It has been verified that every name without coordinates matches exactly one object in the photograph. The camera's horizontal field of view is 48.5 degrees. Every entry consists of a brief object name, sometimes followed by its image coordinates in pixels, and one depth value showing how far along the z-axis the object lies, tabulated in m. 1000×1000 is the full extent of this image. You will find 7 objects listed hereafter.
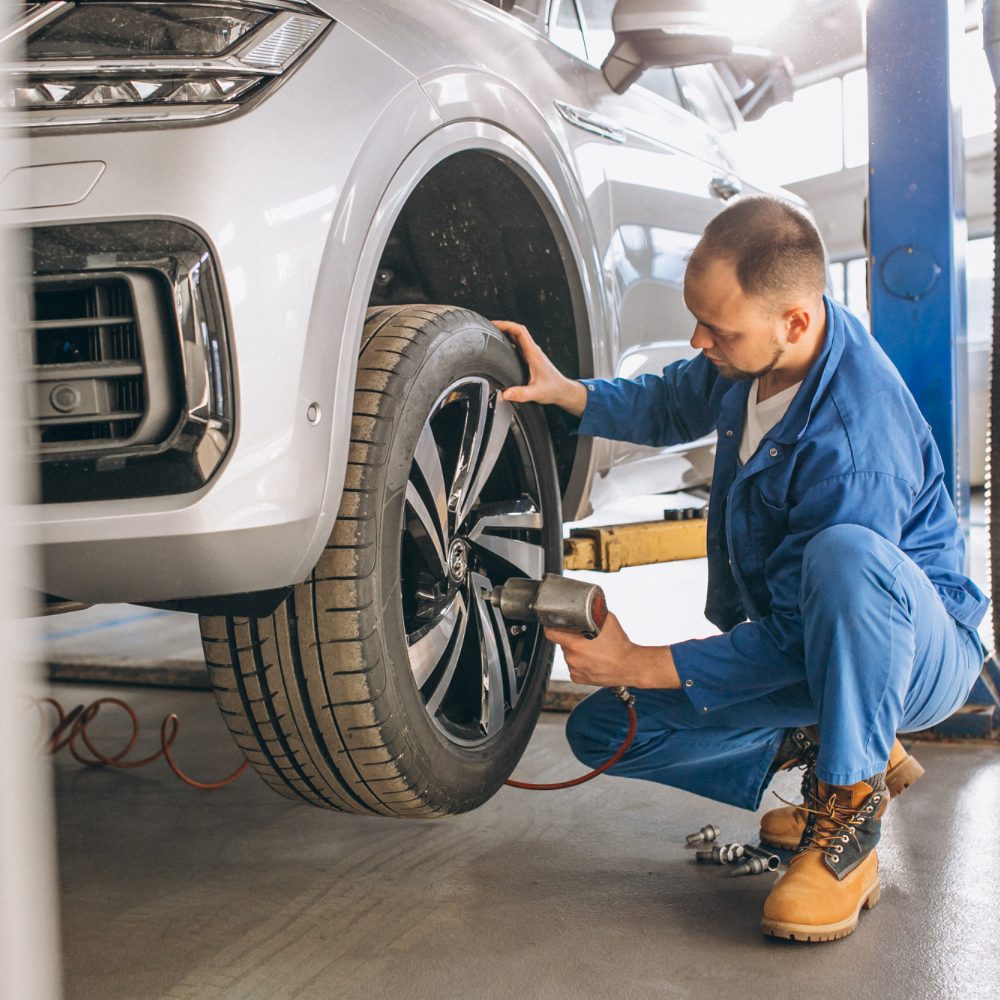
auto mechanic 1.47
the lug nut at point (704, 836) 1.72
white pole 0.53
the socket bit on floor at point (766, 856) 1.63
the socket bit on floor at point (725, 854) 1.65
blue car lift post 2.13
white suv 1.13
